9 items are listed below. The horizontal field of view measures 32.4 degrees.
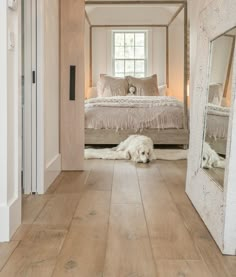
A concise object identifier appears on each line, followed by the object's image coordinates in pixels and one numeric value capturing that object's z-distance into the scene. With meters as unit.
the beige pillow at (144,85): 7.89
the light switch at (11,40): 2.07
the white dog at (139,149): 4.83
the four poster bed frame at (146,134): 5.93
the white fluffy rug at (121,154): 5.09
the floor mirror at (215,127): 1.89
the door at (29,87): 3.07
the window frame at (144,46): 8.92
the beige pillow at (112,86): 7.88
